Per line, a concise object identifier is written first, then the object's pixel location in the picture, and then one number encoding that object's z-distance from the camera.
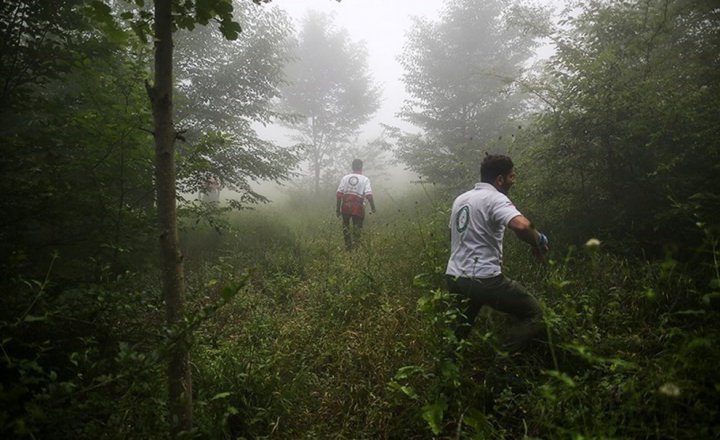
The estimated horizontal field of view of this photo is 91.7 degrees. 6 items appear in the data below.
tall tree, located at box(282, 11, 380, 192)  16.80
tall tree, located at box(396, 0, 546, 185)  10.76
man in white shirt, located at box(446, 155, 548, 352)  2.81
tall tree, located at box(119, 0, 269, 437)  1.83
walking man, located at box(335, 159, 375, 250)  7.45
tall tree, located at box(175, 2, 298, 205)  7.34
